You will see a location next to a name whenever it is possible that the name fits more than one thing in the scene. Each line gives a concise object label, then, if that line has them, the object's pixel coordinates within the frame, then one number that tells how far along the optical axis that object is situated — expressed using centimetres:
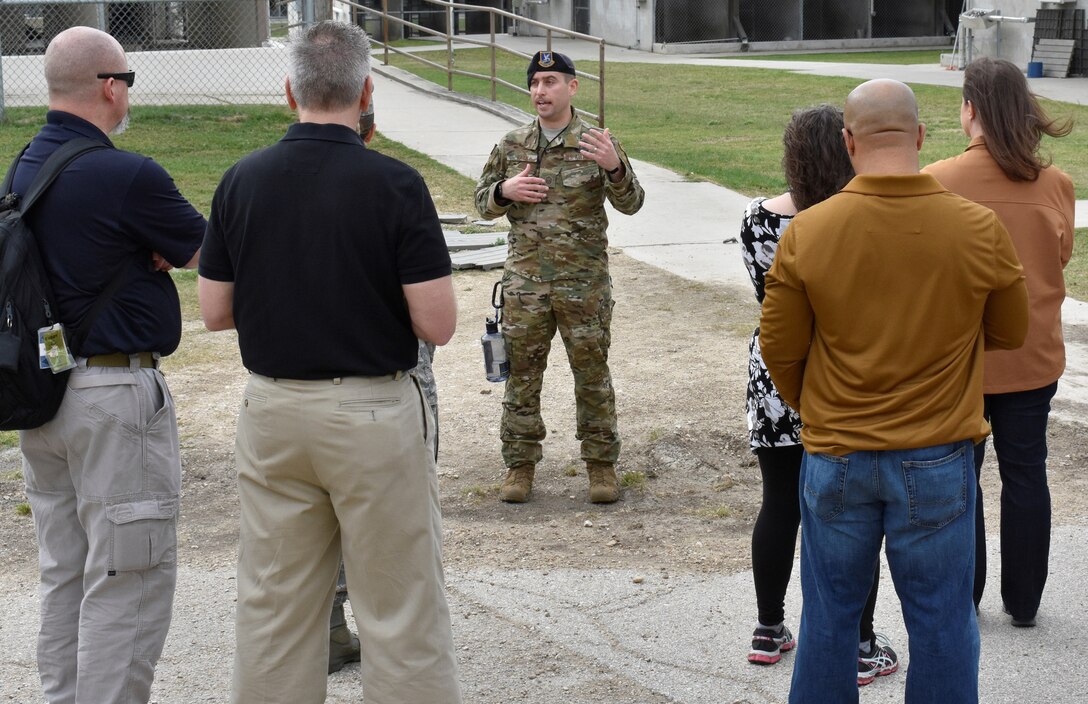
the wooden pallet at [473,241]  1007
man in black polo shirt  290
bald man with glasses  324
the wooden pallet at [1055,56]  2397
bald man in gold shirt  282
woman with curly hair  347
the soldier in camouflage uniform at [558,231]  502
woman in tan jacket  375
